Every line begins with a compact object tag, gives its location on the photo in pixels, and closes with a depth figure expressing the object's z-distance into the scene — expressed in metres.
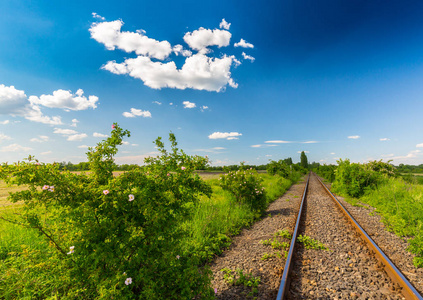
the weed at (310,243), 5.29
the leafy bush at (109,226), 2.30
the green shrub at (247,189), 9.05
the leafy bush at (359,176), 13.06
